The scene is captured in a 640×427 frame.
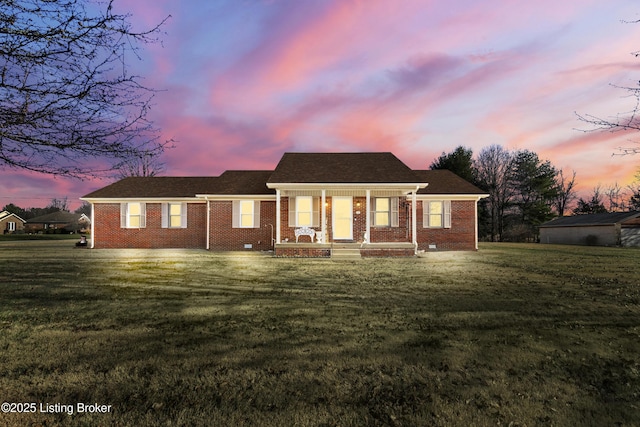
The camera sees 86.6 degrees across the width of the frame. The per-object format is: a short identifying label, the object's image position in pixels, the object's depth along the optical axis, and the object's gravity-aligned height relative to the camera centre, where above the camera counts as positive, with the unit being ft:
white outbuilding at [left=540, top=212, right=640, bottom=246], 101.81 -2.82
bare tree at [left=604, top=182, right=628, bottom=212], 190.10 +13.45
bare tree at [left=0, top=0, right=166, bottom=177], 12.00 +5.07
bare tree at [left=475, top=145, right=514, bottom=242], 144.36 +17.96
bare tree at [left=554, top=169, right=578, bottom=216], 169.07 +14.49
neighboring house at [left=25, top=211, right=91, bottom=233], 231.65 -0.05
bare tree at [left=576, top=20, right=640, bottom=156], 19.80 +5.89
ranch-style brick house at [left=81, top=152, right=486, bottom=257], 56.95 +2.29
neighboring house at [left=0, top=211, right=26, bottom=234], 224.72 -0.68
